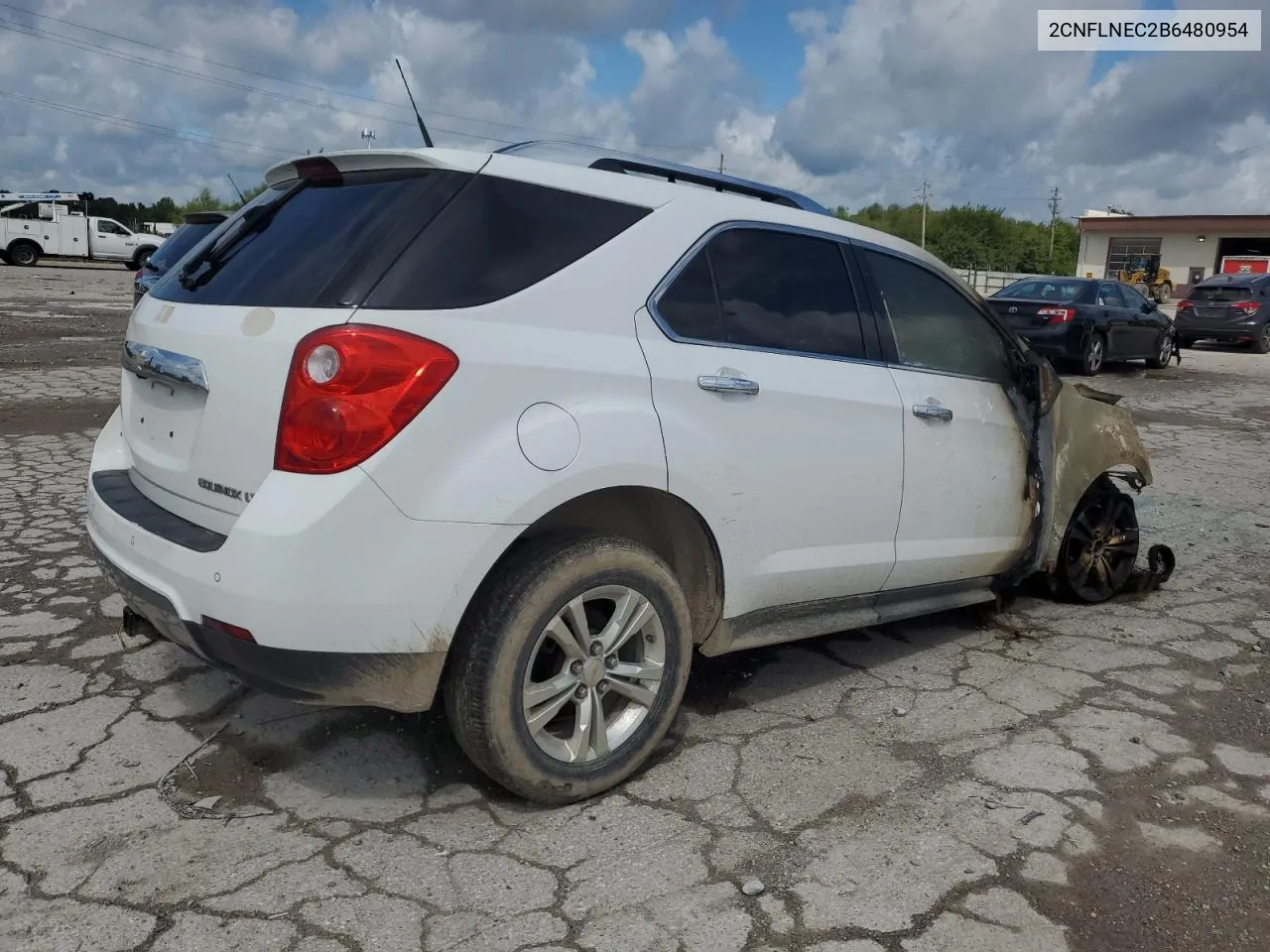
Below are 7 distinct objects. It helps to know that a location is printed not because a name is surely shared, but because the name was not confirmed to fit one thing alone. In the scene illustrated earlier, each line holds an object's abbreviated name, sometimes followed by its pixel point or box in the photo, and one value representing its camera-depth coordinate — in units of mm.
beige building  48562
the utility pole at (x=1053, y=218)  75375
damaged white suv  2453
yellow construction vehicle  43219
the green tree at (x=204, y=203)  82812
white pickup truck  34156
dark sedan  14711
